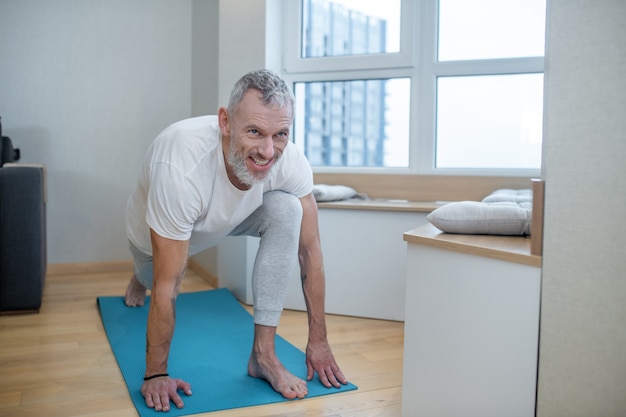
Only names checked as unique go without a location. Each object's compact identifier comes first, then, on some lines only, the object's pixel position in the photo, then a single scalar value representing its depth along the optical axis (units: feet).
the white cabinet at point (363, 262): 8.57
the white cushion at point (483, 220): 5.23
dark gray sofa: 8.27
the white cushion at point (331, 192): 8.93
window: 8.96
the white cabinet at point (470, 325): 4.30
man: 5.48
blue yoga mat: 5.70
